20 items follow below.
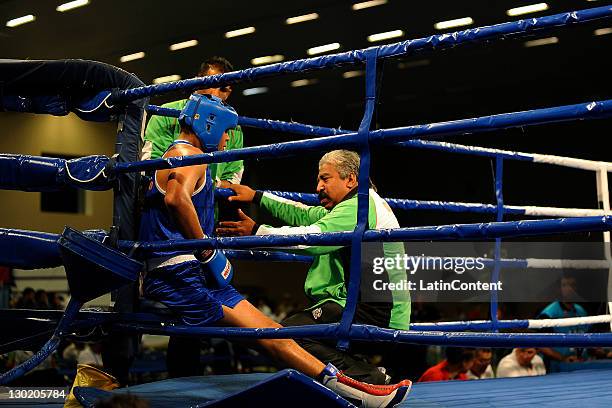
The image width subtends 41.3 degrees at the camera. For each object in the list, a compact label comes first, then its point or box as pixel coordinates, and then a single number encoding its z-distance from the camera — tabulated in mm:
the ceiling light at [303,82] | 11430
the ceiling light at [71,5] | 8305
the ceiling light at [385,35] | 9211
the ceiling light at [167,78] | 11149
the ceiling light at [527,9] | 8109
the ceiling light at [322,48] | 9727
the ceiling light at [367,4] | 8189
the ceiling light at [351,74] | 10830
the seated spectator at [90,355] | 6949
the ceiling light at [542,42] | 9346
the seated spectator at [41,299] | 7918
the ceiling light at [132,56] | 10109
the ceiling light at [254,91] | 11812
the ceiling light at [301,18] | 8676
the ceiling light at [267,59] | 10267
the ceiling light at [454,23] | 8586
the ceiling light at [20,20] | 8836
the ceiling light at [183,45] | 9633
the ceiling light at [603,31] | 9035
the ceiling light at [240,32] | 9133
